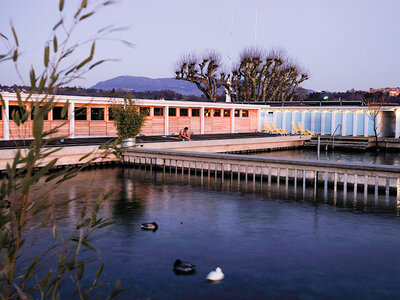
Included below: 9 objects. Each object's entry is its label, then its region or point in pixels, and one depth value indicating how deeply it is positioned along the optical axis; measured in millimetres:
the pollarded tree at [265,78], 62281
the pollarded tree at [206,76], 53938
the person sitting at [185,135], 30734
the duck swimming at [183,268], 8578
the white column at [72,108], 27984
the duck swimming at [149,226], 11776
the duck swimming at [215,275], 8203
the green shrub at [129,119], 25391
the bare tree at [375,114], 40428
